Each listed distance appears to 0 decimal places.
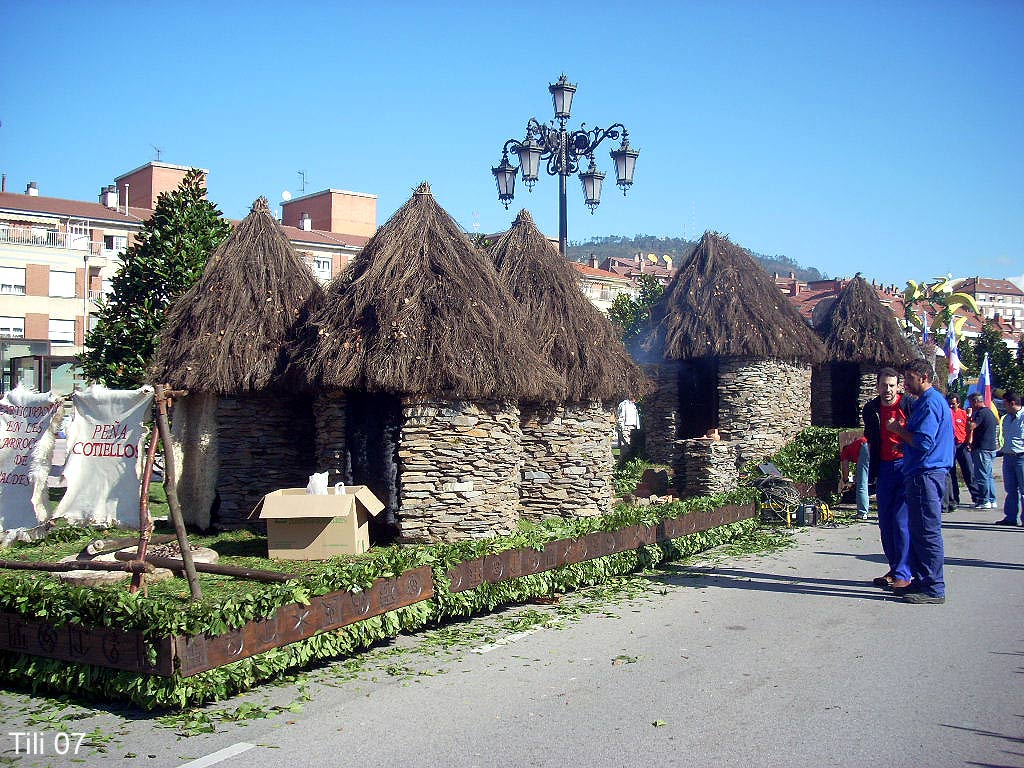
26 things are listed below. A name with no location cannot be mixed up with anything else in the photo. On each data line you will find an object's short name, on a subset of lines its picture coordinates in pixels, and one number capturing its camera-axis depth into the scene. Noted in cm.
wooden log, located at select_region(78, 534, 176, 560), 878
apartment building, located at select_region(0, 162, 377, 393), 4534
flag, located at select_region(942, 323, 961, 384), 3144
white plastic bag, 1002
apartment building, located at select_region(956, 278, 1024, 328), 15888
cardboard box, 959
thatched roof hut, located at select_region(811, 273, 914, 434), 2341
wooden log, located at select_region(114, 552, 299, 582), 766
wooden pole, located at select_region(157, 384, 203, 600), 679
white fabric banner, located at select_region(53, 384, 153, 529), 889
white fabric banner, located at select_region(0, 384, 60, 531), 1040
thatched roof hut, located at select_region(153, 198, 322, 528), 1219
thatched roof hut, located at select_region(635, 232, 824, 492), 1889
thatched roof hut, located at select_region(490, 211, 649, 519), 1460
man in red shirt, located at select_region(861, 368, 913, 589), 930
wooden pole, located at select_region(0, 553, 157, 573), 758
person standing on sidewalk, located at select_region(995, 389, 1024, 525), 1477
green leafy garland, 611
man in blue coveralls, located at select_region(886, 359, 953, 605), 888
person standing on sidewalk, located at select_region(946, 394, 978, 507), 1652
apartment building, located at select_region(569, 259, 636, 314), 6594
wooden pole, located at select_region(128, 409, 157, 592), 738
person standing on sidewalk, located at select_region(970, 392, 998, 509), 1658
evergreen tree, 1514
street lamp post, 1614
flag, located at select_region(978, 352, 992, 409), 2494
